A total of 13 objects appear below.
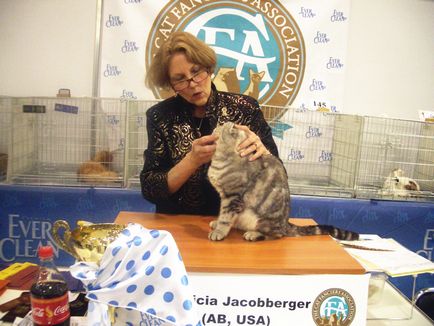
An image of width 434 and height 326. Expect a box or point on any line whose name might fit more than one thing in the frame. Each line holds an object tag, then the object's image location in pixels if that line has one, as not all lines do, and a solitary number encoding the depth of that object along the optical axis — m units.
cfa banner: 2.74
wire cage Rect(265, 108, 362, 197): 2.71
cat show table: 0.78
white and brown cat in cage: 2.56
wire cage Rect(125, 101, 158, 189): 2.49
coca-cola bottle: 0.63
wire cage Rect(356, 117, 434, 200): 2.61
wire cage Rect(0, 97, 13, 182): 2.52
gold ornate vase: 0.69
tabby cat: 1.02
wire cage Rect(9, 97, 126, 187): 2.52
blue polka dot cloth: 0.54
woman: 1.28
